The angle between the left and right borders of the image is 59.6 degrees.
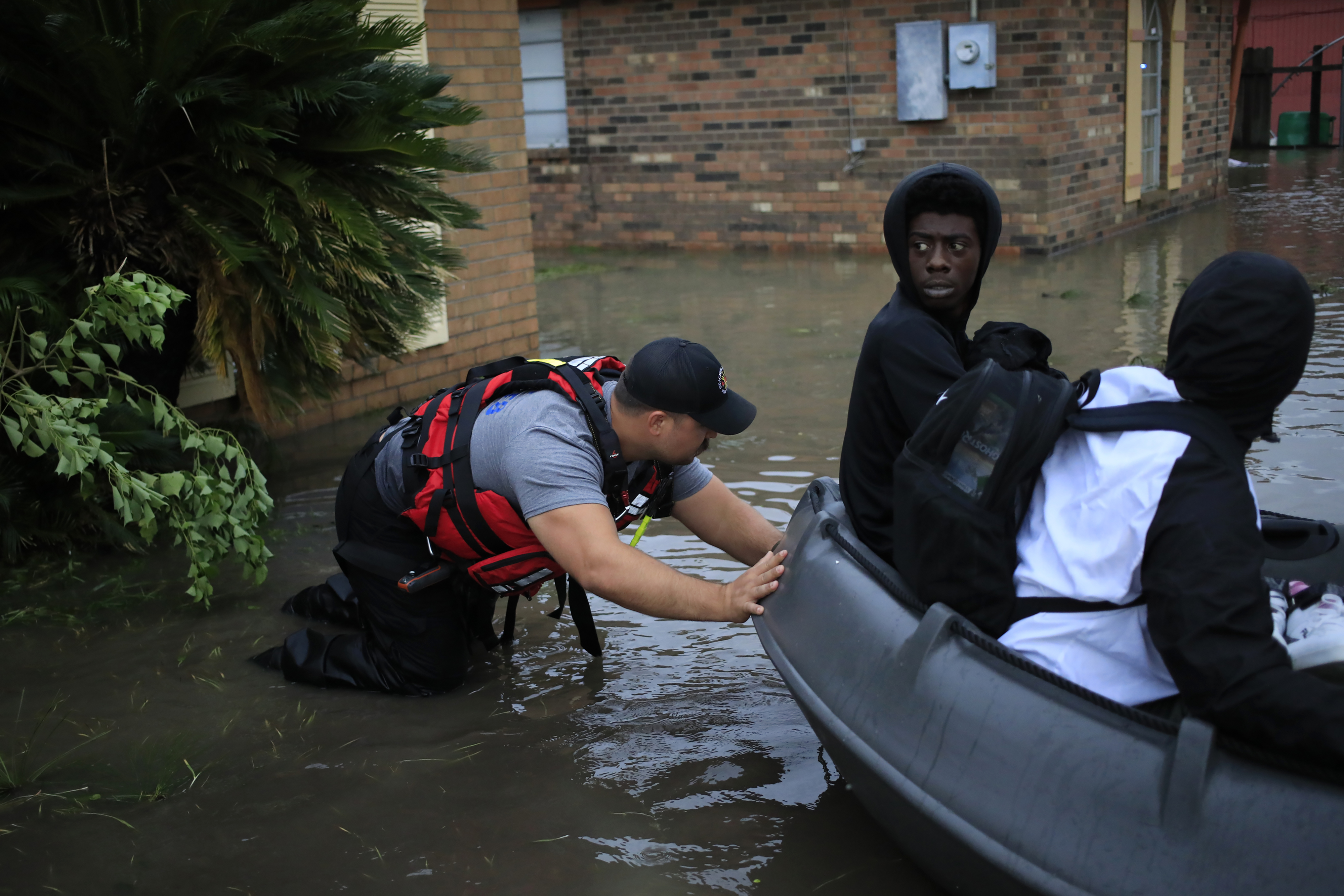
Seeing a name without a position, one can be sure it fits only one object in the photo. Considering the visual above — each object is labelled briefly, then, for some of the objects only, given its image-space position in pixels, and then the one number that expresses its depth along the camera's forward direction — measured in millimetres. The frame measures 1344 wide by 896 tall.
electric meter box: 11125
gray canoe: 1974
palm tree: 4277
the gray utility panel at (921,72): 11477
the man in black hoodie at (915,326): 2814
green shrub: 3734
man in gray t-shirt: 3133
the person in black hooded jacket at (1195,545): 2004
